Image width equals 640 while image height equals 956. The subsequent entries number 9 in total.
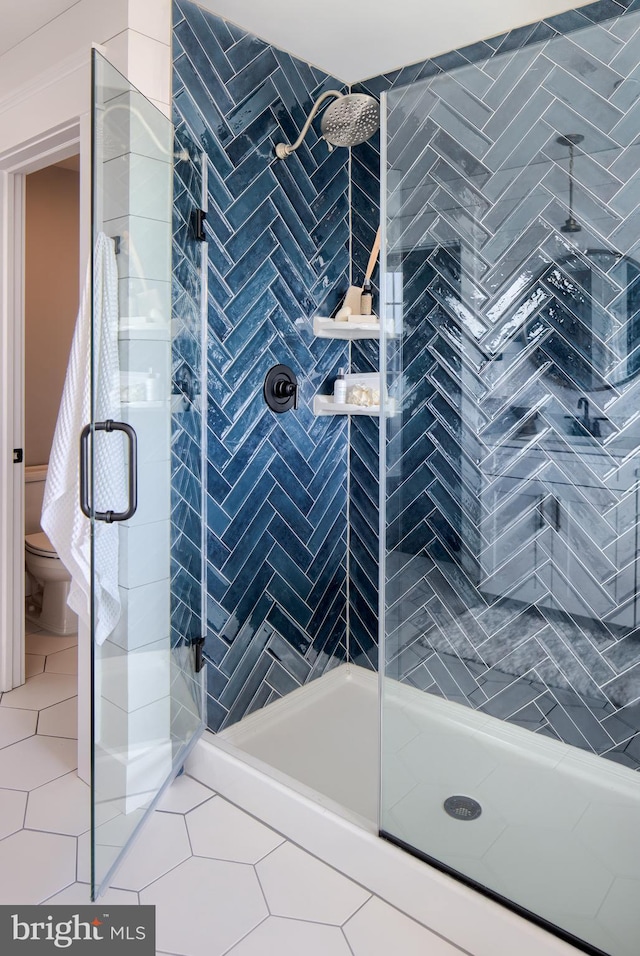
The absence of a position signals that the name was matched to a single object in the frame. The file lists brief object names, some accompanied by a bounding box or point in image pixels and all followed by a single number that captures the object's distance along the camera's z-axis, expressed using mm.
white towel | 1696
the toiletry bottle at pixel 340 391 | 2867
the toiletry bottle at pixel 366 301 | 2900
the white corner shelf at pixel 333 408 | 2803
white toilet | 3535
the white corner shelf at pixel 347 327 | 2783
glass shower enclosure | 1586
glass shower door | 1674
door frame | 2852
